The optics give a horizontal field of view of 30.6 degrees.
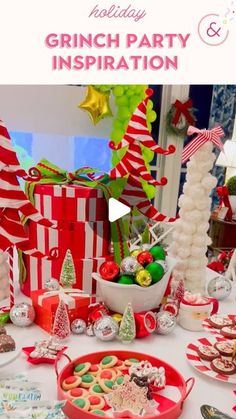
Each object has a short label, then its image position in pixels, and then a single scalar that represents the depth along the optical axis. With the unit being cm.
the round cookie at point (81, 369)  85
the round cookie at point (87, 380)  82
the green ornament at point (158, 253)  117
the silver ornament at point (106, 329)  100
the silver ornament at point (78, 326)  105
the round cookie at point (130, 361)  89
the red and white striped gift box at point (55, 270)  121
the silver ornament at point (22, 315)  105
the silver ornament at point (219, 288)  129
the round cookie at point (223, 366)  88
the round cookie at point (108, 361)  89
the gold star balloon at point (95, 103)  319
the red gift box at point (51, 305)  104
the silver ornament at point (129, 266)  109
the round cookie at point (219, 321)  103
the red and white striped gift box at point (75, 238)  120
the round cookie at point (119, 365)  88
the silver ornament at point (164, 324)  106
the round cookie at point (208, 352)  93
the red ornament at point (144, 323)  104
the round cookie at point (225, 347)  91
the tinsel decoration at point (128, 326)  101
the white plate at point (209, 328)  101
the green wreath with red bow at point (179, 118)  375
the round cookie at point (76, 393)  78
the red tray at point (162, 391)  73
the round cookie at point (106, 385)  80
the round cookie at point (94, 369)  86
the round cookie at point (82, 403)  74
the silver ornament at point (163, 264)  113
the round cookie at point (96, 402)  75
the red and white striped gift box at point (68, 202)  118
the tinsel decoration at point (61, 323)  100
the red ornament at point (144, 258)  114
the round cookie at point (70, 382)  80
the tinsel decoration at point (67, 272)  111
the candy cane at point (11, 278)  111
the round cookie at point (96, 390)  80
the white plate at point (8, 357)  82
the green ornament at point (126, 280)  108
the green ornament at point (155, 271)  109
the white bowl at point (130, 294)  107
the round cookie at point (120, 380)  82
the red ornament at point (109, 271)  110
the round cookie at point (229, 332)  97
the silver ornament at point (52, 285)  113
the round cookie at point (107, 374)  84
